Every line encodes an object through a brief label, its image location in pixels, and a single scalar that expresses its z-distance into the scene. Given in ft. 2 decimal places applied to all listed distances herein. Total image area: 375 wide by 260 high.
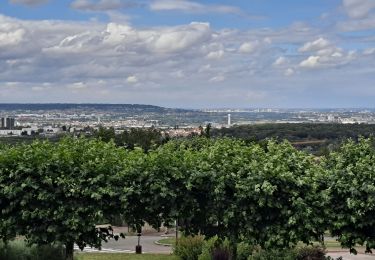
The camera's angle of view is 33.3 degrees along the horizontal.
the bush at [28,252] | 67.26
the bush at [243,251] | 73.08
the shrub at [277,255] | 66.80
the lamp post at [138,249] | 105.37
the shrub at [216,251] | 70.79
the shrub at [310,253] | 71.41
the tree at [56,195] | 53.06
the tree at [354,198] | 52.42
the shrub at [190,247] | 82.12
